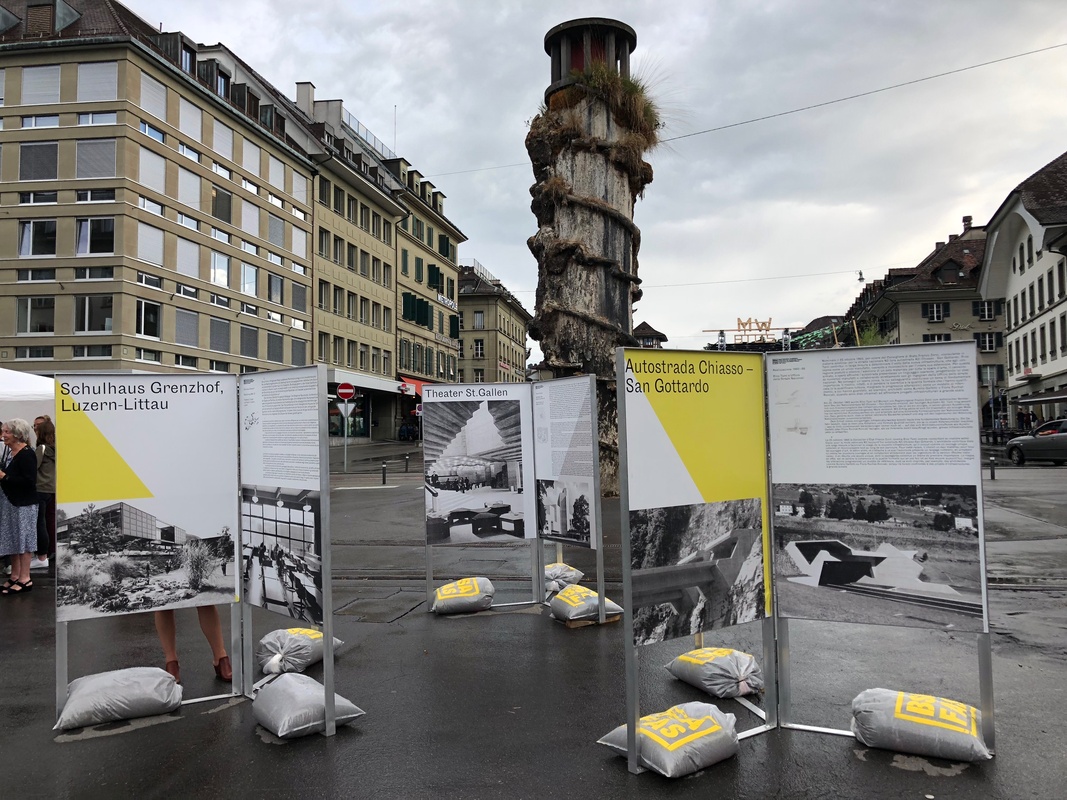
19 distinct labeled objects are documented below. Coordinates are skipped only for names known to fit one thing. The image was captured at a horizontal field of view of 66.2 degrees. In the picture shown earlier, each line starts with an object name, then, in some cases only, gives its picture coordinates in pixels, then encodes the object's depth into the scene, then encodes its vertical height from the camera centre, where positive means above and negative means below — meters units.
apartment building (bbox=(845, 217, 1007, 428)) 72.69 +11.26
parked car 27.62 -0.44
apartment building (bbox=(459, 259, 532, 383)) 87.62 +12.28
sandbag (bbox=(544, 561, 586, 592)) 8.09 -1.36
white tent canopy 11.59 +0.75
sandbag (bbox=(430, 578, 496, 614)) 7.29 -1.40
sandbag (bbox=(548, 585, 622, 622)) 6.84 -1.40
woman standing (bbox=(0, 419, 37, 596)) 8.52 -0.60
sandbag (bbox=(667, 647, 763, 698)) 5.00 -1.46
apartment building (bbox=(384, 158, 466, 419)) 61.22 +12.51
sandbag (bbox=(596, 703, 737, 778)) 3.86 -1.47
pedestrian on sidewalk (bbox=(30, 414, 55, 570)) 9.57 -0.26
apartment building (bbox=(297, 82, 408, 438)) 49.81 +11.72
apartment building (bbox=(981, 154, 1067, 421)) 46.31 +9.92
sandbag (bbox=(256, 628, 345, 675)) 5.60 -1.44
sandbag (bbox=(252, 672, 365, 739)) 4.42 -1.46
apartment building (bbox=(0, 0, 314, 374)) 33.72 +10.79
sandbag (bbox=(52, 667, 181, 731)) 4.64 -1.45
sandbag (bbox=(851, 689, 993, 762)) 3.96 -1.45
